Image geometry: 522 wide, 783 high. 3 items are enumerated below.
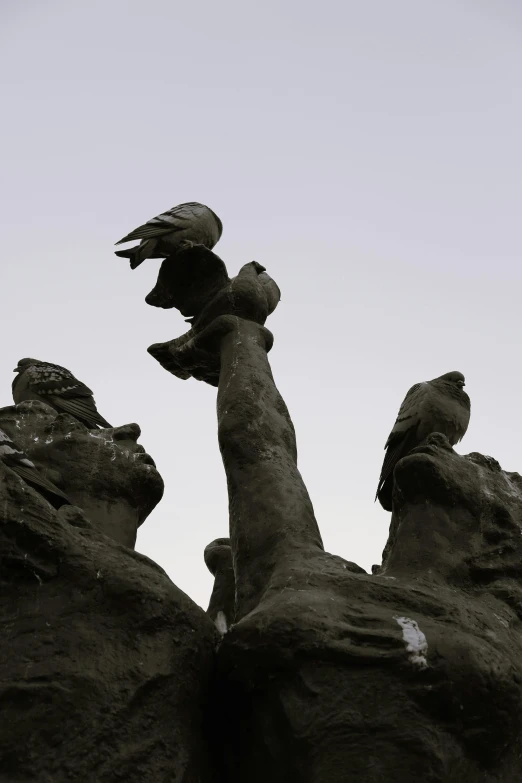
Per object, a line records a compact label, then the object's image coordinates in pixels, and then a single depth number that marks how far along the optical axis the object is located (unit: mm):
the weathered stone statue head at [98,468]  4348
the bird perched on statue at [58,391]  7697
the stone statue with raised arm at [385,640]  3275
